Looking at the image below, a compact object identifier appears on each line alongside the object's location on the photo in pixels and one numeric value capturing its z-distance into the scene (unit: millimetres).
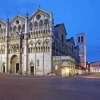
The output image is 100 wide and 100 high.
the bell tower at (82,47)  62877
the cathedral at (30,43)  30430
